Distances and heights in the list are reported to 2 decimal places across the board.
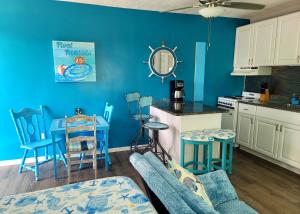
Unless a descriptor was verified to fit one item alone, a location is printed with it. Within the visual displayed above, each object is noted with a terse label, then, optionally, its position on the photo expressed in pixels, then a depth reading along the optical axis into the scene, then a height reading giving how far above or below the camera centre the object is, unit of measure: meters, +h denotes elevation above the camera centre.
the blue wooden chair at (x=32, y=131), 2.90 -0.85
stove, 3.91 -0.57
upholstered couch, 1.02 -0.61
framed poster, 3.33 +0.22
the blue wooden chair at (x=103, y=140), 3.15 -0.96
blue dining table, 2.75 -0.70
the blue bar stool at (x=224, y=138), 2.63 -0.76
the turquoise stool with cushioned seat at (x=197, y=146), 2.56 -0.89
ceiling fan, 2.28 +0.77
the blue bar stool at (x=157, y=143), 2.97 -1.07
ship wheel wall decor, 3.86 +0.26
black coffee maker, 3.62 -0.25
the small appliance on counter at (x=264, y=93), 3.87 -0.31
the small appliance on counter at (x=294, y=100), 3.37 -0.38
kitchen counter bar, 2.82 -0.64
